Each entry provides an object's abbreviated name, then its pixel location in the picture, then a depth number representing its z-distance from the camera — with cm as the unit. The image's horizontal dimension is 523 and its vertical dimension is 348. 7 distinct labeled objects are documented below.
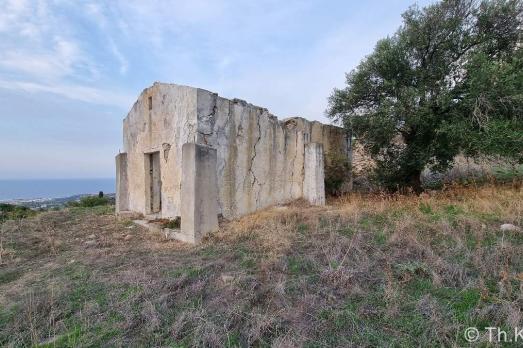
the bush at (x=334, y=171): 986
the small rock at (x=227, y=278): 356
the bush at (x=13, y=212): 956
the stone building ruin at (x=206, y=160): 561
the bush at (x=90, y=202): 1454
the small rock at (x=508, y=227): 458
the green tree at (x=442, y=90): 716
